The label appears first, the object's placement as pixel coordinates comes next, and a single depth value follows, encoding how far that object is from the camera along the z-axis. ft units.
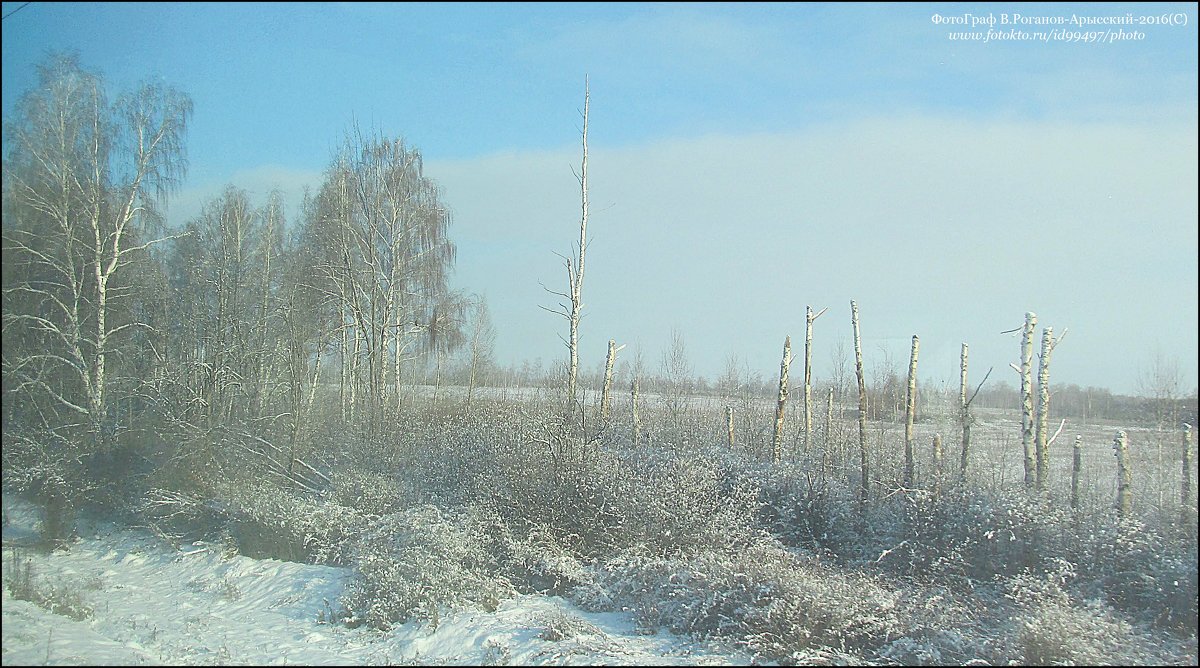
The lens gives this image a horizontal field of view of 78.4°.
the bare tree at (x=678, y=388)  61.72
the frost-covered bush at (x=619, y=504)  31.55
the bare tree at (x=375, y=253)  65.62
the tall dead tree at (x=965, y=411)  34.01
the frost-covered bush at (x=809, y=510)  34.60
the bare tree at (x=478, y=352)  94.08
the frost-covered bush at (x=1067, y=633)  19.66
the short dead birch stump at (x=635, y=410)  49.88
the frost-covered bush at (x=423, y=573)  25.59
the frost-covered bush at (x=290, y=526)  34.81
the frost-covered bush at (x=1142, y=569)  23.45
